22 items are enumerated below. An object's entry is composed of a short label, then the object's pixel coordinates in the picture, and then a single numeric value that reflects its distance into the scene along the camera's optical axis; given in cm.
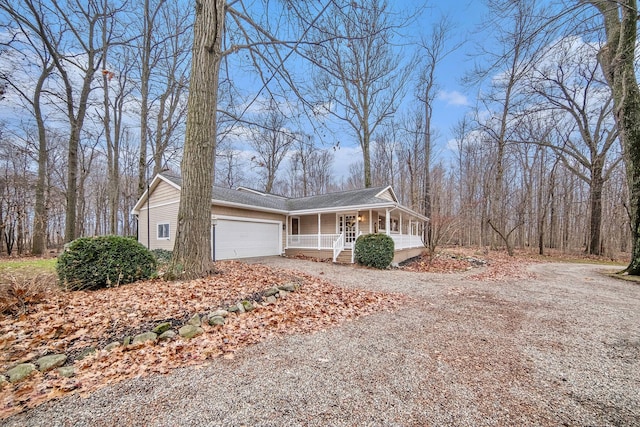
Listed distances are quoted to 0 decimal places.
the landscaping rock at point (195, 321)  369
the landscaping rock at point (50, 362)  265
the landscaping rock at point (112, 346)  306
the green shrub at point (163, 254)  1046
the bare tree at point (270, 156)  2401
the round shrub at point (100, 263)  531
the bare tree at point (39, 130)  1092
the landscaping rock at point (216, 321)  380
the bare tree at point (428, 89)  1880
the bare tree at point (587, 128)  1368
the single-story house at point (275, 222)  1200
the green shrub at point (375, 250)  1052
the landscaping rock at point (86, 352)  289
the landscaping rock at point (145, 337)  323
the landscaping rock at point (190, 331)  345
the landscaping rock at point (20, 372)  245
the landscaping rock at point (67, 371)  256
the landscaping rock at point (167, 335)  335
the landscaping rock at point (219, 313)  396
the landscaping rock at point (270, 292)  502
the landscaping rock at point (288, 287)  556
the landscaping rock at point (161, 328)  343
